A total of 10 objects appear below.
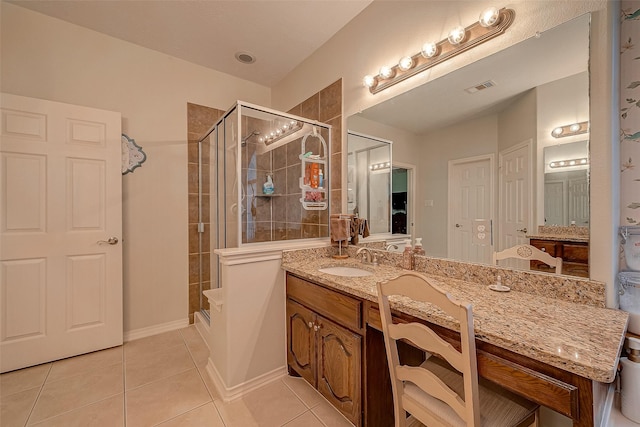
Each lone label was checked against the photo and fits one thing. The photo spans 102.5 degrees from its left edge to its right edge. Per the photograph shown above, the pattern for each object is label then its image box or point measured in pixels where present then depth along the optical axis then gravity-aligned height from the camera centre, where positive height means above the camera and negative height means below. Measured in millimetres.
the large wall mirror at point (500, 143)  1113 +370
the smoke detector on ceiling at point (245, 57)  2611 +1607
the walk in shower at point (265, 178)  1965 +296
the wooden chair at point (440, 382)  795 -626
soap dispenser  1657 -299
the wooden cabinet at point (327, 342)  1319 -771
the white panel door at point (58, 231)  1952 -154
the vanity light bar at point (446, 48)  1287 +958
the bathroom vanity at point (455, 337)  693 -463
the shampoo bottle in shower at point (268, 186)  2241 +226
